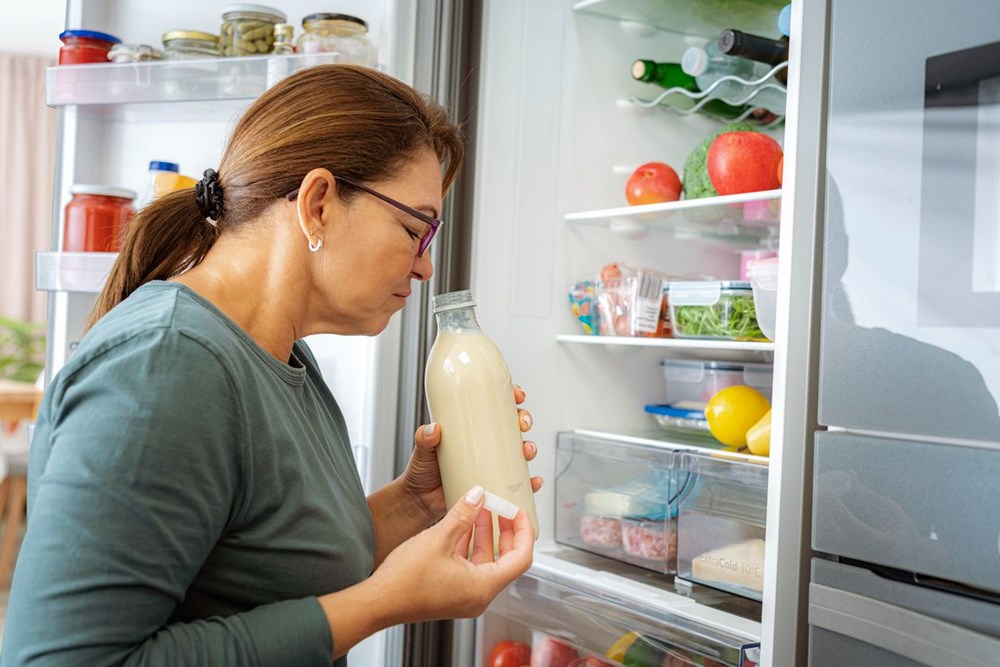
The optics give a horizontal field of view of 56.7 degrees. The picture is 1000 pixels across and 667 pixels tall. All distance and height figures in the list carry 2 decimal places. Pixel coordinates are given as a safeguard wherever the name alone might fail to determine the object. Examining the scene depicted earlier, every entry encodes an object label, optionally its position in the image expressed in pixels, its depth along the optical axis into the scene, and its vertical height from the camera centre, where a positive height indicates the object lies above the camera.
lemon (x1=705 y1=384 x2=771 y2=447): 1.48 -0.10
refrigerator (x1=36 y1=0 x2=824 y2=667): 1.48 +0.19
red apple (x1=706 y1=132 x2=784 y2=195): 1.46 +0.30
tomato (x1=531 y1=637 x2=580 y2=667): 1.58 -0.54
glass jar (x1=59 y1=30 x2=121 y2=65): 1.61 +0.47
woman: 0.67 -0.09
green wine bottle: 1.70 +0.50
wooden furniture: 3.87 -0.62
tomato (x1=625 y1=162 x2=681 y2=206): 1.66 +0.29
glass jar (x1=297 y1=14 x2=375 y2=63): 1.51 +0.49
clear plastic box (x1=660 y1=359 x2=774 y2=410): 1.62 -0.06
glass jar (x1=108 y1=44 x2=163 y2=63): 1.58 +0.46
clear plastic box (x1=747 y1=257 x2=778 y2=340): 1.38 +0.08
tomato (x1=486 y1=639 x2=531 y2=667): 1.64 -0.56
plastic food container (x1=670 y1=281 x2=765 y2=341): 1.47 +0.06
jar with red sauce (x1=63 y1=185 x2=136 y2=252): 1.60 +0.18
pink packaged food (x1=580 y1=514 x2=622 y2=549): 1.63 -0.34
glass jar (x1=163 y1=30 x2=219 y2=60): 1.58 +0.48
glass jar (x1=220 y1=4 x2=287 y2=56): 1.57 +0.51
